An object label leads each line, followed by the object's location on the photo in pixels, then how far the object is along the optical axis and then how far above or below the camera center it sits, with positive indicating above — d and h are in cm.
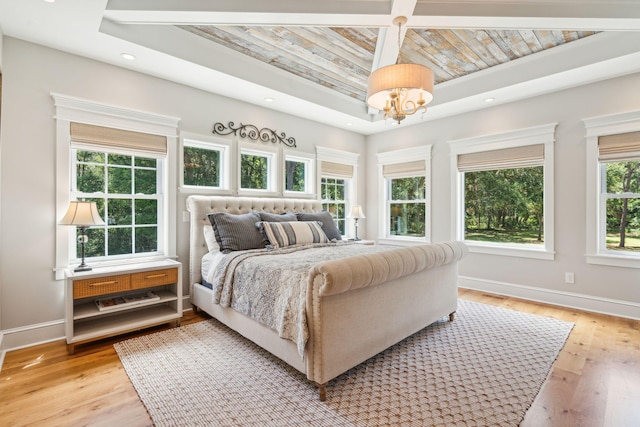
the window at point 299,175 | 457 +59
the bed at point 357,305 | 181 -69
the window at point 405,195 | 491 +31
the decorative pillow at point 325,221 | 389 -11
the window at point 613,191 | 321 +24
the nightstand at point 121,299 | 244 -80
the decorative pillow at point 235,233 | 304 -21
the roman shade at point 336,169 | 502 +74
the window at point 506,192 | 378 +29
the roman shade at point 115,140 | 282 +73
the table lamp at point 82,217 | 248 -3
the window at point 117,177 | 275 +37
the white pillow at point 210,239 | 319 -28
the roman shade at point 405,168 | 493 +75
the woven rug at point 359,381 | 170 -113
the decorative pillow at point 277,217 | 351 -5
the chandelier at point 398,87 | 220 +96
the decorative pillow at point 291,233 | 321 -23
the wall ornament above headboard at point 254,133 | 380 +107
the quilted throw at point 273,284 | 193 -54
